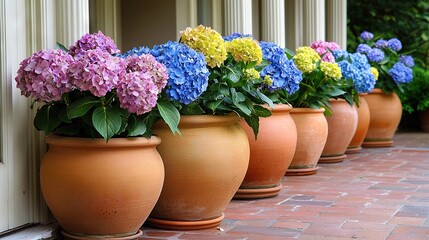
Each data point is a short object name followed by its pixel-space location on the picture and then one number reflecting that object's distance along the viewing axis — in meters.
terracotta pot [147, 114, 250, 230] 4.08
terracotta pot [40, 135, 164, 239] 3.58
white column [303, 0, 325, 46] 7.74
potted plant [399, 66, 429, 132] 11.22
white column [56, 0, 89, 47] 4.05
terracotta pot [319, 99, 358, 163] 7.22
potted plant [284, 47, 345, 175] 6.29
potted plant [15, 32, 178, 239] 3.54
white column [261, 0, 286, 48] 6.57
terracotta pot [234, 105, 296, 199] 5.18
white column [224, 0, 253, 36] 5.76
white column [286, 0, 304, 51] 9.74
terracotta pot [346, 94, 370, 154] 8.02
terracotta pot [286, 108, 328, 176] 6.29
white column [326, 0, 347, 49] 9.08
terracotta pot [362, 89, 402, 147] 8.66
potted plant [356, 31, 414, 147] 8.59
